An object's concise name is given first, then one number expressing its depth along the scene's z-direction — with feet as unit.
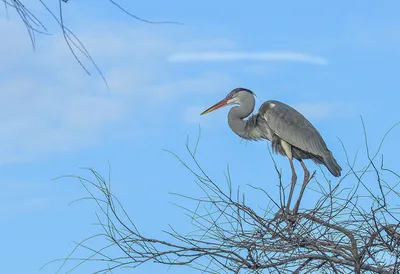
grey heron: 57.31
